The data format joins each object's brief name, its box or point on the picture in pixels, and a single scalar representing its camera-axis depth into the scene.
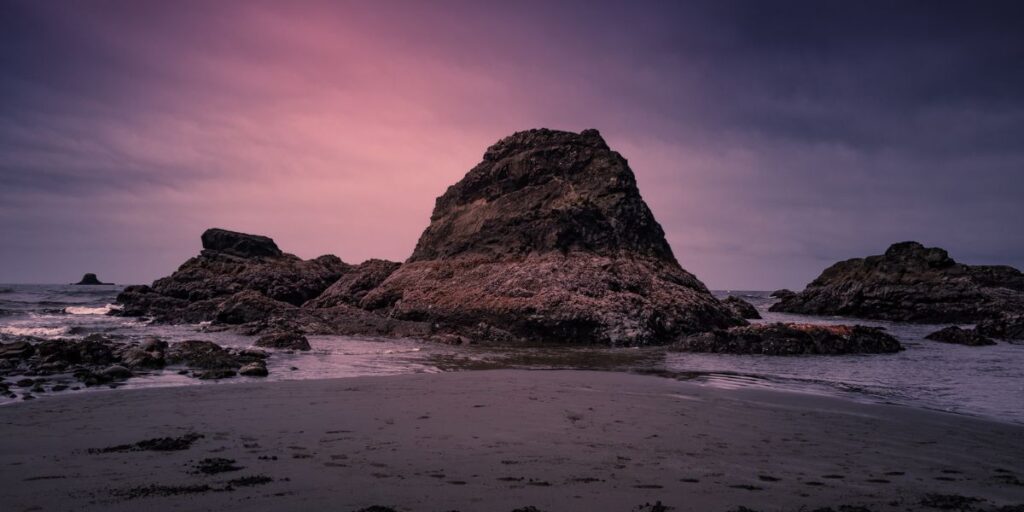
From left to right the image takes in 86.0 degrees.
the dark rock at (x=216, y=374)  9.31
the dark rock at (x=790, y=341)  15.06
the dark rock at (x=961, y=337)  18.10
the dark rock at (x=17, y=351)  11.06
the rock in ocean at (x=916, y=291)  35.97
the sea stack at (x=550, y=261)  17.92
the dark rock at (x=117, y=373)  9.15
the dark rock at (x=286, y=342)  14.43
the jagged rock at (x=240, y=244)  45.00
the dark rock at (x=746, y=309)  34.25
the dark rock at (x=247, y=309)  23.78
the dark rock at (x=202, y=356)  10.62
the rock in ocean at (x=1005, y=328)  20.59
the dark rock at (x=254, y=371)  9.73
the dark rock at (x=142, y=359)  10.48
